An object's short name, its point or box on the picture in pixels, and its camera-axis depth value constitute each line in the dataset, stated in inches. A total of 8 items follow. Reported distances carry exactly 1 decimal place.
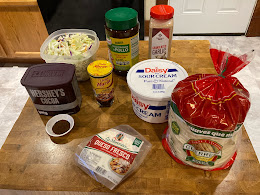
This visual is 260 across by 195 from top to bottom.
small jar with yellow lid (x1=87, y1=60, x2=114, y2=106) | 28.3
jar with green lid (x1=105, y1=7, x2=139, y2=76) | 30.6
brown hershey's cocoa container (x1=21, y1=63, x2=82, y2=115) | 27.5
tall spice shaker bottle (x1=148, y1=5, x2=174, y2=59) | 32.7
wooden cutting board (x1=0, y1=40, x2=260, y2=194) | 23.8
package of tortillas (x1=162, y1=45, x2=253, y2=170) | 20.0
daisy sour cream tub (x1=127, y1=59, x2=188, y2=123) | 26.7
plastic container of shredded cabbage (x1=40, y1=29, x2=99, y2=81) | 34.1
